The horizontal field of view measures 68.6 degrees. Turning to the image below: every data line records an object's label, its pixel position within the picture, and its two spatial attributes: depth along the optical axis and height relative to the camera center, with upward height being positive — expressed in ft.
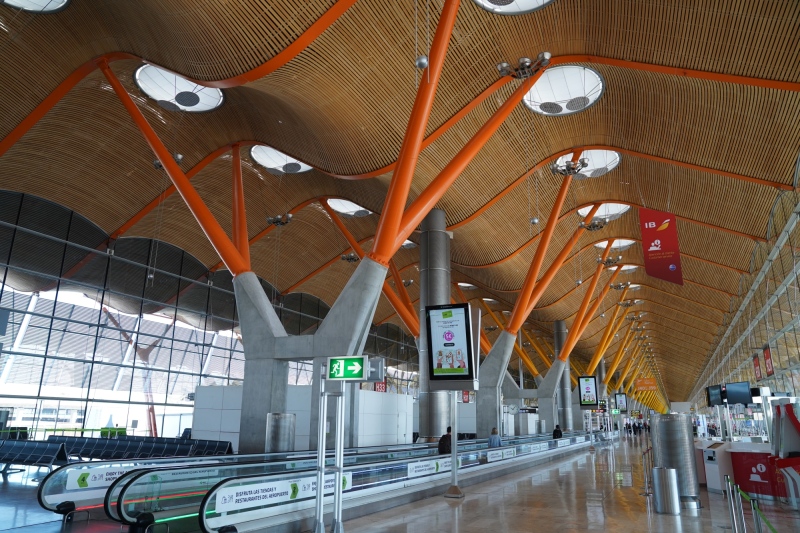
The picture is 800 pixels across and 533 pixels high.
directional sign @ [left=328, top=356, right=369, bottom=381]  26.08 +2.19
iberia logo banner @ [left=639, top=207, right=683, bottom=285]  54.75 +16.18
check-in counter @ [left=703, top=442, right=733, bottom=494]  42.68 -3.30
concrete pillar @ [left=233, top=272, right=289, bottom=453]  52.49 +4.54
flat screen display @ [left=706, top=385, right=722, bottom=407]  80.07 +3.36
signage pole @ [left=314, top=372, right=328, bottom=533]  24.85 -1.91
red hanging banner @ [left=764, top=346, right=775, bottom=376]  74.29 +7.03
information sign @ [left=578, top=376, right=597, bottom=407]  127.95 +6.19
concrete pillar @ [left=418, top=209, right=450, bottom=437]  69.31 +15.31
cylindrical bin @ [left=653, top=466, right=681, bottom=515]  33.17 -4.05
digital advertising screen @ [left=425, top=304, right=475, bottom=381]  39.86 +5.10
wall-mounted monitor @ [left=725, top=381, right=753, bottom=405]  70.44 +3.08
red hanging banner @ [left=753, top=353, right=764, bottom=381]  83.30 +7.16
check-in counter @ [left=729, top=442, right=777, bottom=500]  39.73 -3.41
